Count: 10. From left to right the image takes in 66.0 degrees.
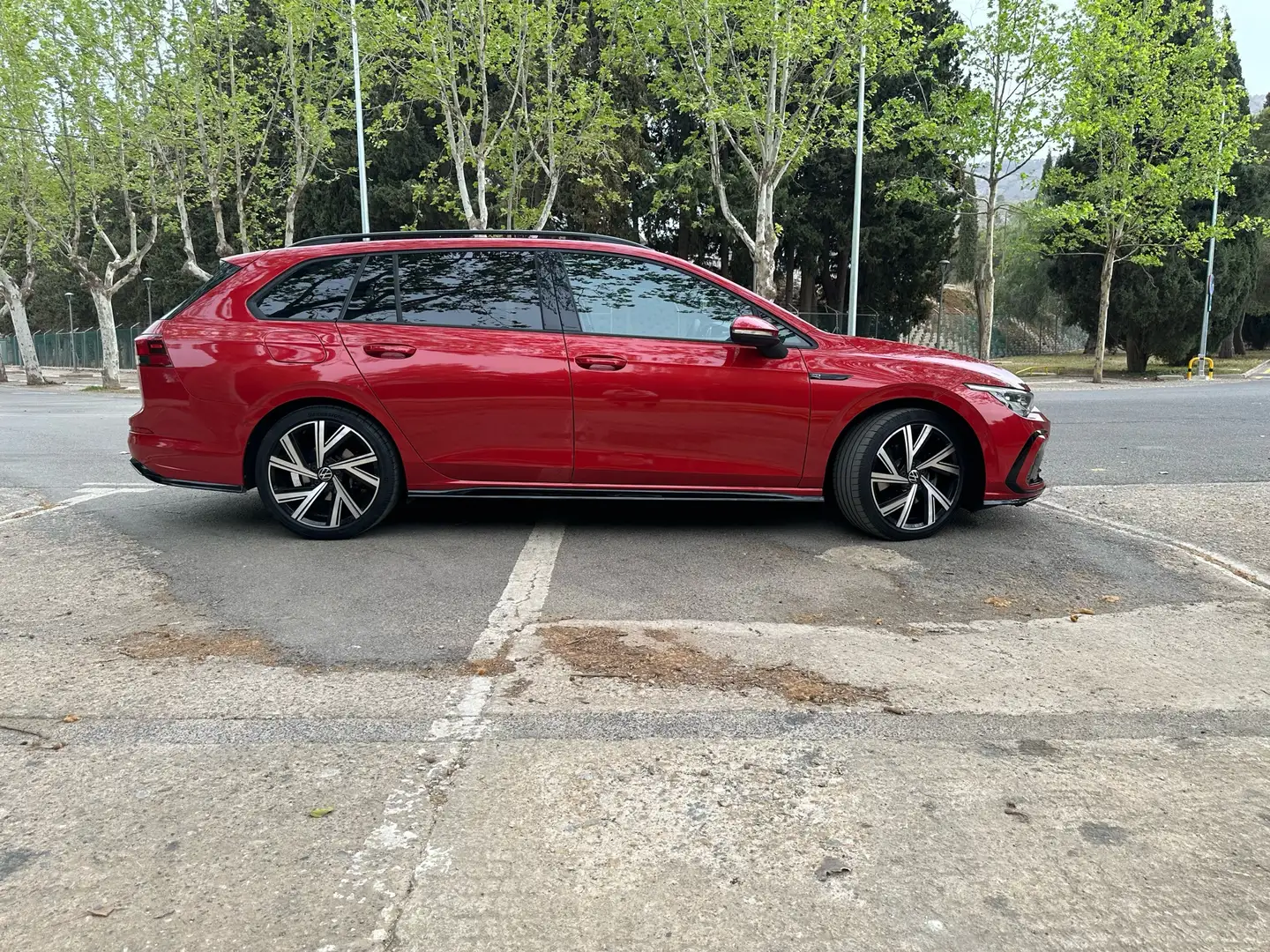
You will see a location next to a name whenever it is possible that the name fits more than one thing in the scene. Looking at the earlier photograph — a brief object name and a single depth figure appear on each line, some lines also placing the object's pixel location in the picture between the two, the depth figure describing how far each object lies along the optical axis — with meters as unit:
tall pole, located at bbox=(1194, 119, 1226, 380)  30.09
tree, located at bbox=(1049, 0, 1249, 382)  24.58
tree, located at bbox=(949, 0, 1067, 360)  23.69
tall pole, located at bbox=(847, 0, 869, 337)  23.36
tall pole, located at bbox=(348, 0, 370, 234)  22.78
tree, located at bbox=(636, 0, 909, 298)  20.31
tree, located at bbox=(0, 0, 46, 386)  24.50
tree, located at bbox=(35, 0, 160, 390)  24.20
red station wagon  5.36
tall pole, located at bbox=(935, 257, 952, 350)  38.09
